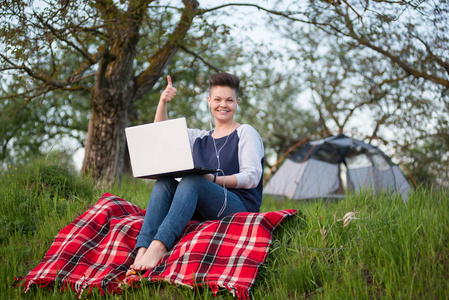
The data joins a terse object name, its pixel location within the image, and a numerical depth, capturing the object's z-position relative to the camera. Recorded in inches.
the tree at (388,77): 221.6
